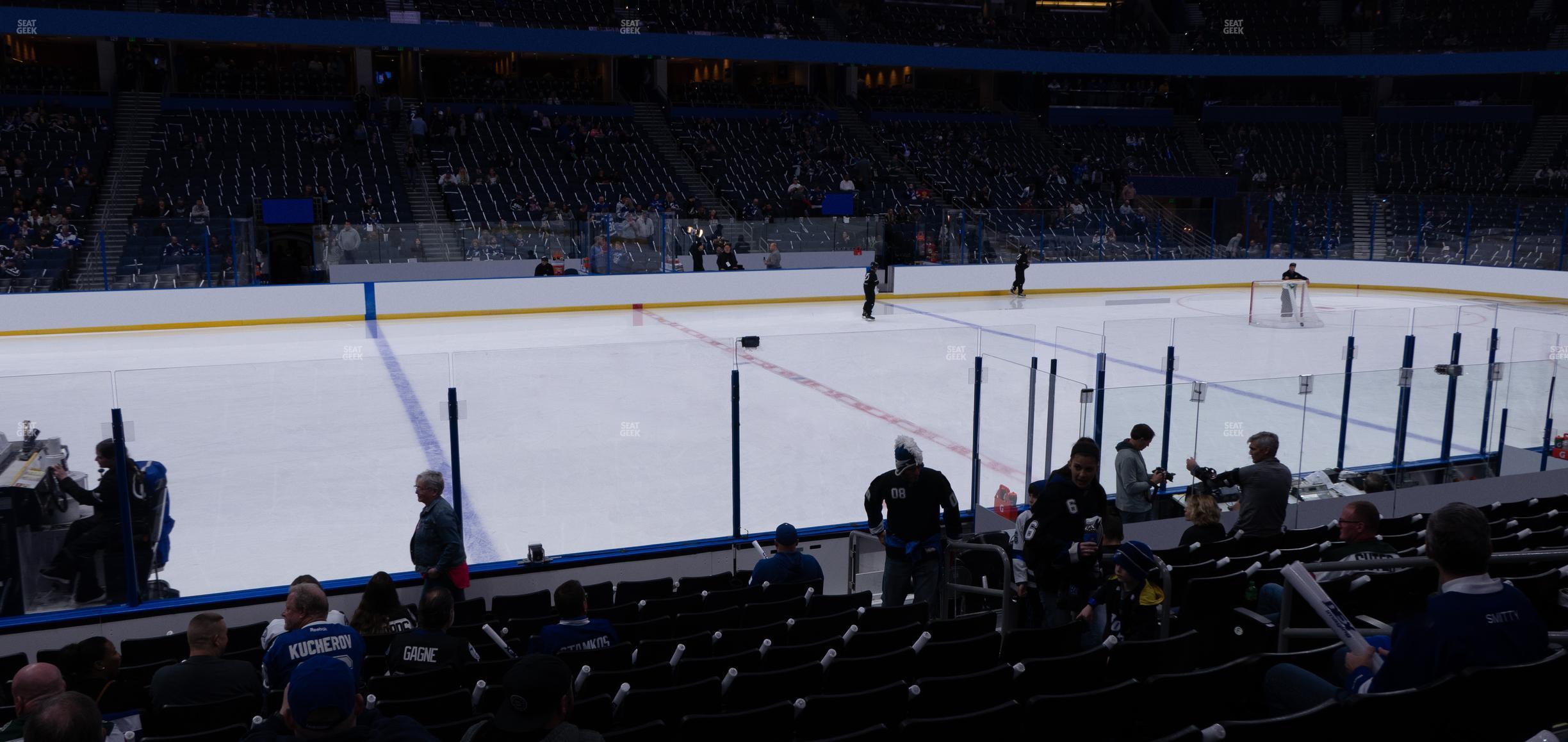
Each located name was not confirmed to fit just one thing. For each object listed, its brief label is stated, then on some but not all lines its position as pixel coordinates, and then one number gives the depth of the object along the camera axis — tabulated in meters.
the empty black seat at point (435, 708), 4.18
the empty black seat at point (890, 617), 5.77
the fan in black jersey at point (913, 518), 6.68
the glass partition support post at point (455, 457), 7.75
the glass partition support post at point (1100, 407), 8.46
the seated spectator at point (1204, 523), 6.76
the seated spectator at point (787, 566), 6.94
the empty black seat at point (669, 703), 4.11
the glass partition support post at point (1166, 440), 8.68
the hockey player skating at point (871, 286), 21.98
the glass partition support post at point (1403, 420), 9.69
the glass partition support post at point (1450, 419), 9.87
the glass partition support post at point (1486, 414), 10.05
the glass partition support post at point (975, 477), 8.84
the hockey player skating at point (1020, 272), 25.81
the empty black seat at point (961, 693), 4.14
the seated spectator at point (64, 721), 2.92
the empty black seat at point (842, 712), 4.00
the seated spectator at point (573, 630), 4.91
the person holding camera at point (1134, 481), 8.14
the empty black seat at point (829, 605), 6.22
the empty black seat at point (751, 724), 3.80
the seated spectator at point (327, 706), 3.08
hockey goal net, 20.53
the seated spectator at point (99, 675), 4.89
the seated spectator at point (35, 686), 4.25
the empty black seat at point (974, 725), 3.65
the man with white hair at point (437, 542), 7.06
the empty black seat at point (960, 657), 4.75
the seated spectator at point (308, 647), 4.60
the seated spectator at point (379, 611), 5.90
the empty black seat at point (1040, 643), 4.91
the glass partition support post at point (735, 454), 8.45
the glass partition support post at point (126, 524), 6.92
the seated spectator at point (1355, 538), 5.28
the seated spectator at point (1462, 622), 3.30
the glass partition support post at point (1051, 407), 8.52
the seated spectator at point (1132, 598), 5.32
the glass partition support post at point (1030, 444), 8.71
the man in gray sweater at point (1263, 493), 6.99
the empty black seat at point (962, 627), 5.27
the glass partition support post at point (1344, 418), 9.33
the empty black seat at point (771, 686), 4.38
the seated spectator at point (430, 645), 4.93
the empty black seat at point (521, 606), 6.93
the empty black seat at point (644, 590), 7.30
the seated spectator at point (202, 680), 4.51
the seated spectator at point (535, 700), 3.08
